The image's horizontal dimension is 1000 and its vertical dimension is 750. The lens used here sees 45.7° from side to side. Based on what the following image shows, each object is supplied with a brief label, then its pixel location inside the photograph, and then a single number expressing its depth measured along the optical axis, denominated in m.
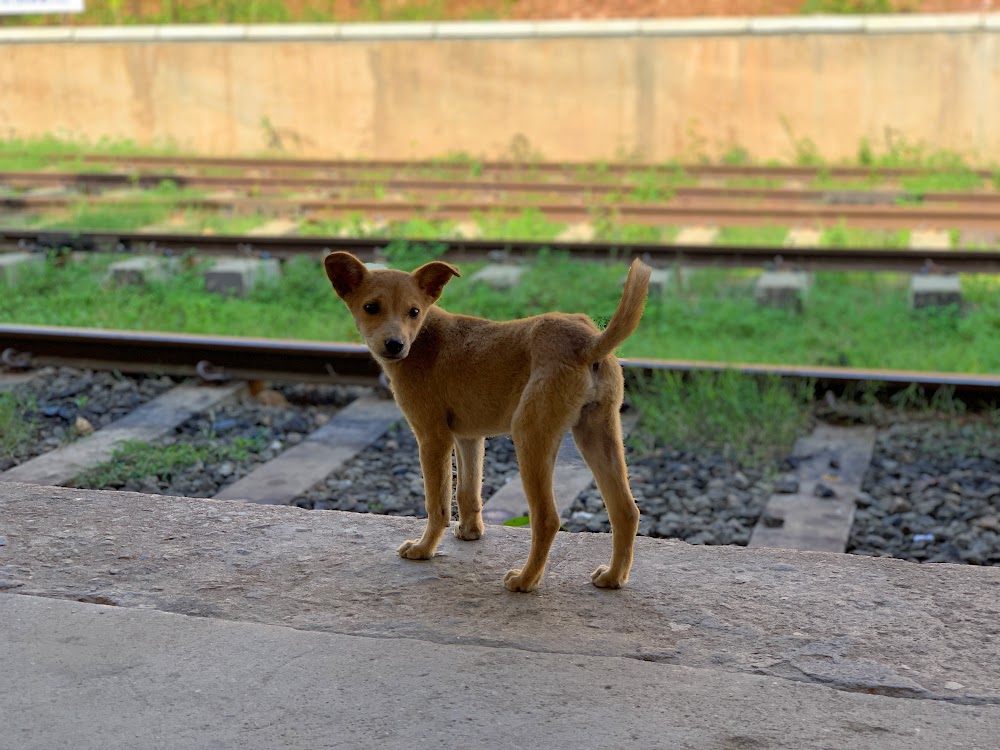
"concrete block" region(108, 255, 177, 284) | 9.12
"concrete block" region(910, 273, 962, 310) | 7.98
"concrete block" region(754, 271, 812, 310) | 8.16
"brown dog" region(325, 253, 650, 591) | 3.17
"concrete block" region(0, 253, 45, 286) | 9.24
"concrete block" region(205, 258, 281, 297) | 8.87
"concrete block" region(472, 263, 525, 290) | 8.61
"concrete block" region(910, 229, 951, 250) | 9.97
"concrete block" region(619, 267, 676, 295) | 8.32
